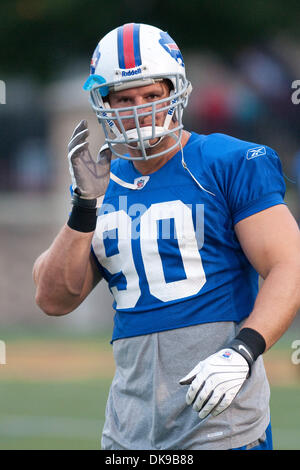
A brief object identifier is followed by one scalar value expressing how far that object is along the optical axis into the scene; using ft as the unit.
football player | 19.54
